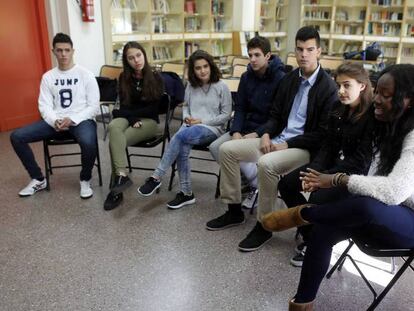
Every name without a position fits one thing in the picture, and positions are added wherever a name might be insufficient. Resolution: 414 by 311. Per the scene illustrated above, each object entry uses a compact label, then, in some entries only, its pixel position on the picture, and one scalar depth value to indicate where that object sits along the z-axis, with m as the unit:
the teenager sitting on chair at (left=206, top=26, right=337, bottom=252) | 2.26
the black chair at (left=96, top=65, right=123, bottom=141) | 4.34
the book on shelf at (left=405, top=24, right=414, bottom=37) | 8.16
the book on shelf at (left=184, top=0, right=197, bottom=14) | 7.04
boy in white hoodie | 2.96
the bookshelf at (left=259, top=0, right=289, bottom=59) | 9.33
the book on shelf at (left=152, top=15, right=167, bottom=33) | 6.37
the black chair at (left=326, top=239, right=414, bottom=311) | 1.55
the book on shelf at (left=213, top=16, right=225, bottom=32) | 7.86
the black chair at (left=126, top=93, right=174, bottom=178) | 3.04
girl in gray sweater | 2.76
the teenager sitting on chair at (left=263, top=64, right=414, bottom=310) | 1.49
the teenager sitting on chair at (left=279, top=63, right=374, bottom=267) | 1.86
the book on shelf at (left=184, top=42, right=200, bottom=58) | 7.16
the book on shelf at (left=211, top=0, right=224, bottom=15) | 7.63
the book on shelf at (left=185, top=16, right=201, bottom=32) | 7.14
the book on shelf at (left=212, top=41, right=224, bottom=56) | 8.01
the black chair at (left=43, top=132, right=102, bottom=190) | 3.02
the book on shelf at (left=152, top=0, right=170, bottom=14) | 6.37
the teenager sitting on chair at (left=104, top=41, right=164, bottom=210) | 2.84
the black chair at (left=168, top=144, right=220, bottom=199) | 2.82
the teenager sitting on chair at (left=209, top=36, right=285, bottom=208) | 2.58
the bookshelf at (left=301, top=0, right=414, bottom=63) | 8.18
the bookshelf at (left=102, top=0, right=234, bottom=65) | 5.73
